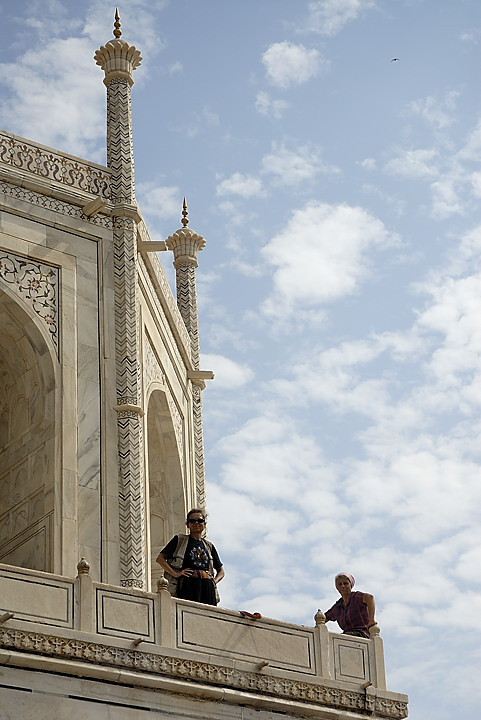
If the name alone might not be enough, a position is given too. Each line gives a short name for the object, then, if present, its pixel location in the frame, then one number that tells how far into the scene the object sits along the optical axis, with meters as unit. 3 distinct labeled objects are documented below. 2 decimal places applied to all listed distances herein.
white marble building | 11.83
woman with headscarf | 13.45
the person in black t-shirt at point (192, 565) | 13.19
